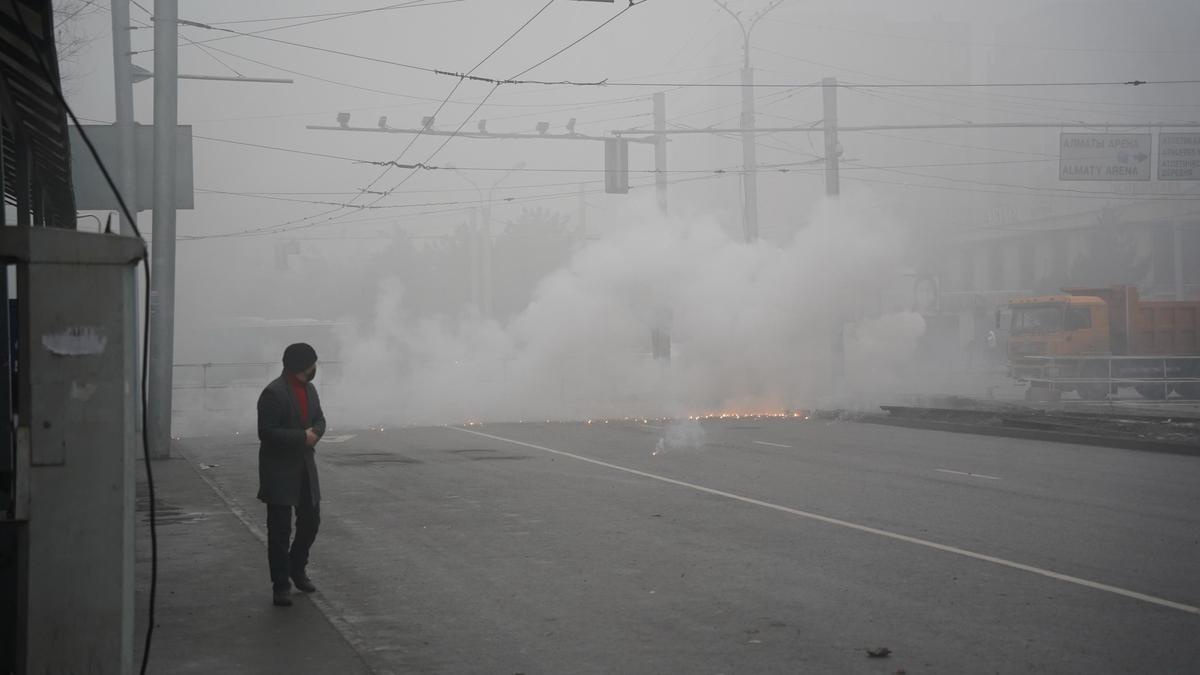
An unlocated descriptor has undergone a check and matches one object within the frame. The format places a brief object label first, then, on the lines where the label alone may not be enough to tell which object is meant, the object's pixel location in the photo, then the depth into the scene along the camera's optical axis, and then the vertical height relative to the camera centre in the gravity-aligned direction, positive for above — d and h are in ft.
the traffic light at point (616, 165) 93.20 +14.39
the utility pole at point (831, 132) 104.73 +18.83
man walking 26.48 -2.55
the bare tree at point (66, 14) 70.59 +20.28
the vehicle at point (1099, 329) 119.85 +1.74
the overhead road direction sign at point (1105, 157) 99.45 +15.82
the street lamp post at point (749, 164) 116.88 +18.44
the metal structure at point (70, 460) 11.68 -1.04
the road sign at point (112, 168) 60.90 +10.05
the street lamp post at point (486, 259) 168.07 +13.38
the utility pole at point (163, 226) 63.41 +6.85
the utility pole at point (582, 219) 184.65 +20.59
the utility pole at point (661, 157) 112.06 +18.21
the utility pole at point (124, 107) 64.08 +13.42
